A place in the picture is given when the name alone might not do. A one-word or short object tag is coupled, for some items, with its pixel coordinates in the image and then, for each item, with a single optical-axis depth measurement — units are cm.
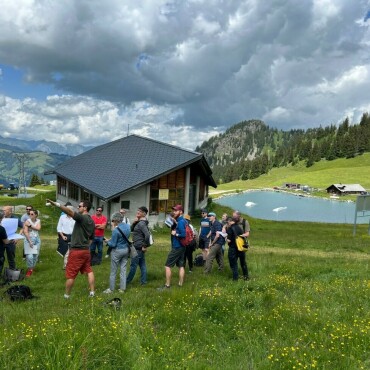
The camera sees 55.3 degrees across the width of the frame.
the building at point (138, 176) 2942
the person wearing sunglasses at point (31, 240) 1122
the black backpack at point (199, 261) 1349
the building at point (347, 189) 12470
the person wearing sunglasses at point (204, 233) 1277
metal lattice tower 7769
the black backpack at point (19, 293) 848
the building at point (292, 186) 14475
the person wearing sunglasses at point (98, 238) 1358
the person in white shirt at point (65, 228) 1256
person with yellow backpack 1051
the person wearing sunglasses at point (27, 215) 1170
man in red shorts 851
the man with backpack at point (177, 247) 960
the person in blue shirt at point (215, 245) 1160
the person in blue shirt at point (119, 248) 931
